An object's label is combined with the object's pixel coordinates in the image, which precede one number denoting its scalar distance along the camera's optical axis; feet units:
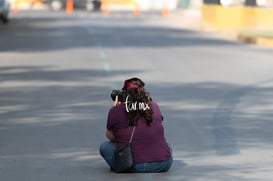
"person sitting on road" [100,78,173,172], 53.14
